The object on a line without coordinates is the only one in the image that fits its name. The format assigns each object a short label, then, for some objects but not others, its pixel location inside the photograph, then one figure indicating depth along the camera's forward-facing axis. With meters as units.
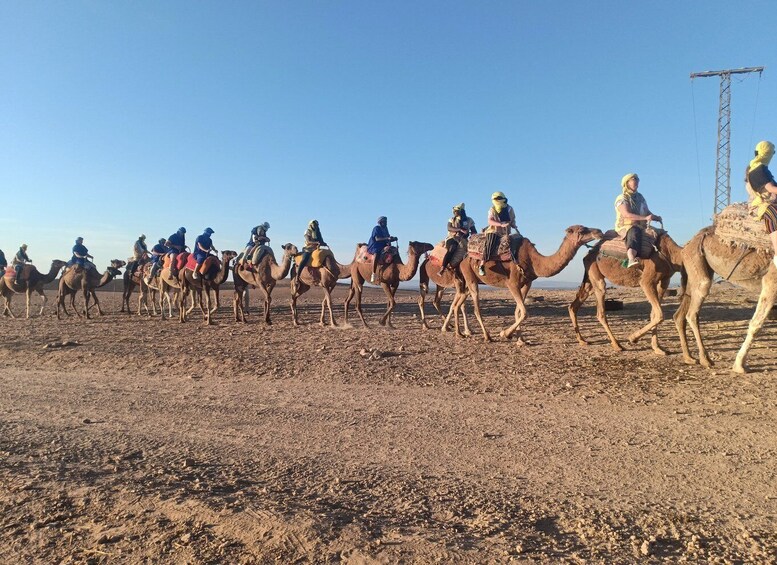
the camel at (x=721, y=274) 8.09
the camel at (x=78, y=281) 21.72
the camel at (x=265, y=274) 17.81
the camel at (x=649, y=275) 10.16
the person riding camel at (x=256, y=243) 18.72
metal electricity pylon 43.69
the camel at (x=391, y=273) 15.61
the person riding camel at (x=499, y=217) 12.68
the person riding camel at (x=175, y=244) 20.39
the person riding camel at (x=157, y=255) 22.61
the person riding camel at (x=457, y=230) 14.35
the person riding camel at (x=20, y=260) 22.52
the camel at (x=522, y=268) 11.12
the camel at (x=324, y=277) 17.42
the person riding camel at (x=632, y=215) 9.96
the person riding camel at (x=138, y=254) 24.85
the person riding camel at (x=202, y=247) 19.14
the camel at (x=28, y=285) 22.72
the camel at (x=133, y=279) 24.11
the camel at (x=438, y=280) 14.75
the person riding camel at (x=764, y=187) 7.73
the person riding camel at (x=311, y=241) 17.61
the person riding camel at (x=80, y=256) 21.98
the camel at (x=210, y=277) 19.25
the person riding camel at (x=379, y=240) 16.12
